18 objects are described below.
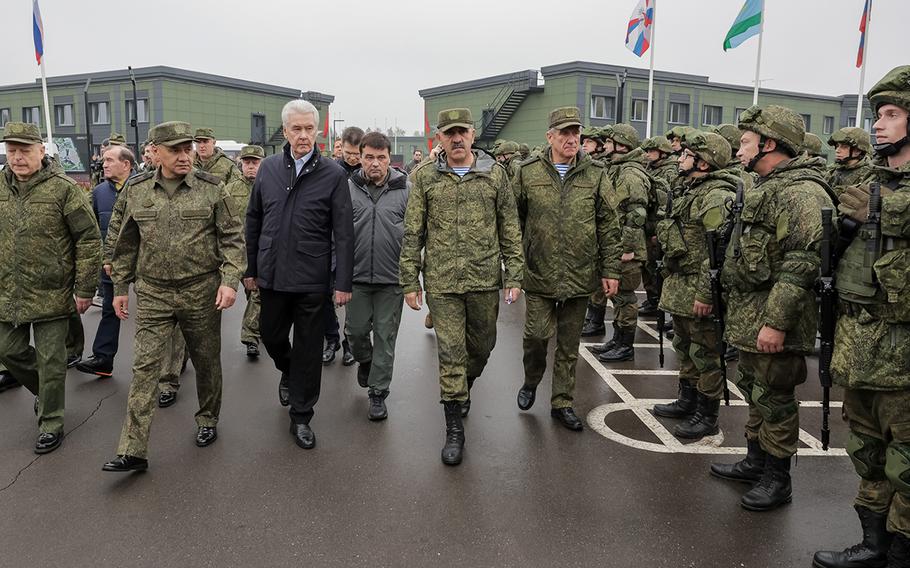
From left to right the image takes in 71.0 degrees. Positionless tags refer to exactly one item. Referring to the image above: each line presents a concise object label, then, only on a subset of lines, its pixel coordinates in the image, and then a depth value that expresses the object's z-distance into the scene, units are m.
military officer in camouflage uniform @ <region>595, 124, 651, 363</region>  6.63
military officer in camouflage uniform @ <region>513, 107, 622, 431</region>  4.75
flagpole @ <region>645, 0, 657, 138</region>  19.47
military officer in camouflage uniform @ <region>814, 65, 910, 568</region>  2.84
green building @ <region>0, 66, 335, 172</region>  36.75
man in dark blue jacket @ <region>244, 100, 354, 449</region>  4.36
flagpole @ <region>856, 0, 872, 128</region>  18.50
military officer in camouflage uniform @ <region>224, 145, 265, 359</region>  6.71
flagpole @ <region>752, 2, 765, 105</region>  17.20
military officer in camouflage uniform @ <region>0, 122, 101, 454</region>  4.43
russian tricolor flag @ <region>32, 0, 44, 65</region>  20.41
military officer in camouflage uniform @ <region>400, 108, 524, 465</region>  4.36
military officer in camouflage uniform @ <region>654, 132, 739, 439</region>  4.65
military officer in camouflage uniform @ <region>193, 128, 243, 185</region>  7.93
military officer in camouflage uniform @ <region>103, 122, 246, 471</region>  4.09
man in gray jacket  5.16
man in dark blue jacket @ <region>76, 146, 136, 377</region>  5.99
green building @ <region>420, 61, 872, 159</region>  32.97
